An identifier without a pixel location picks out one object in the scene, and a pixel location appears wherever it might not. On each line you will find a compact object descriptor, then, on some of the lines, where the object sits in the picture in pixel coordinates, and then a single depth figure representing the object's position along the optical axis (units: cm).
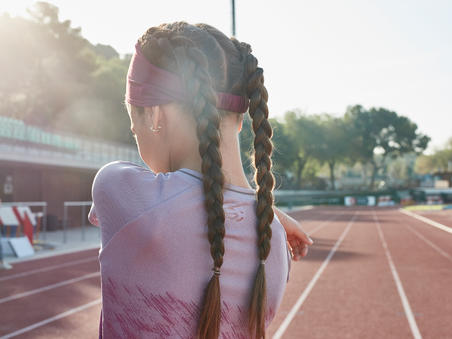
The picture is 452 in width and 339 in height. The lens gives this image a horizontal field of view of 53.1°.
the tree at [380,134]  7412
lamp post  965
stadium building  1664
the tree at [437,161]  9700
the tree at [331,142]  6856
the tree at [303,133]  6719
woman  79
